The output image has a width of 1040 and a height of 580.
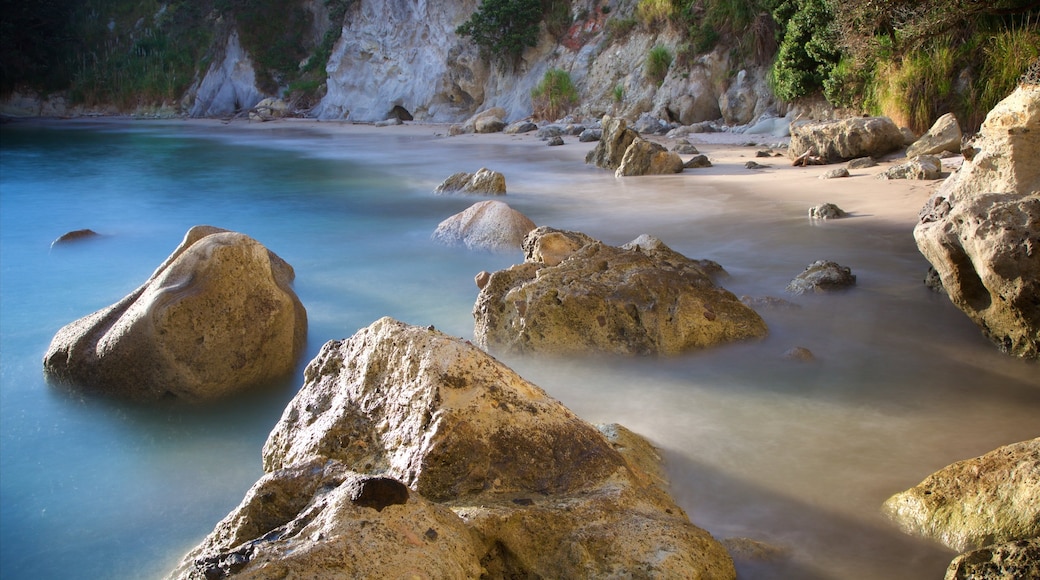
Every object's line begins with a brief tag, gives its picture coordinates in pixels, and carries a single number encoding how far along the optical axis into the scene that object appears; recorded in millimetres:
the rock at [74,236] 9867
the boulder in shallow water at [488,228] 7789
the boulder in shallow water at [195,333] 4320
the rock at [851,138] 10852
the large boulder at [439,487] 1771
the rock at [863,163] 10484
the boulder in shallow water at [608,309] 4434
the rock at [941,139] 9992
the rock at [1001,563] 1946
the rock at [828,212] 7879
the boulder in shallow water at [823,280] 5645
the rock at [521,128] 21688
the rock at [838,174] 10081
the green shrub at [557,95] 23781
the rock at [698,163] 12328
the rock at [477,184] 11461
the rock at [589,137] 17797
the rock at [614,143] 12938
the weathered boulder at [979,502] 2312
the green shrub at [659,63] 20672
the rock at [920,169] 8961
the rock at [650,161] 12164
